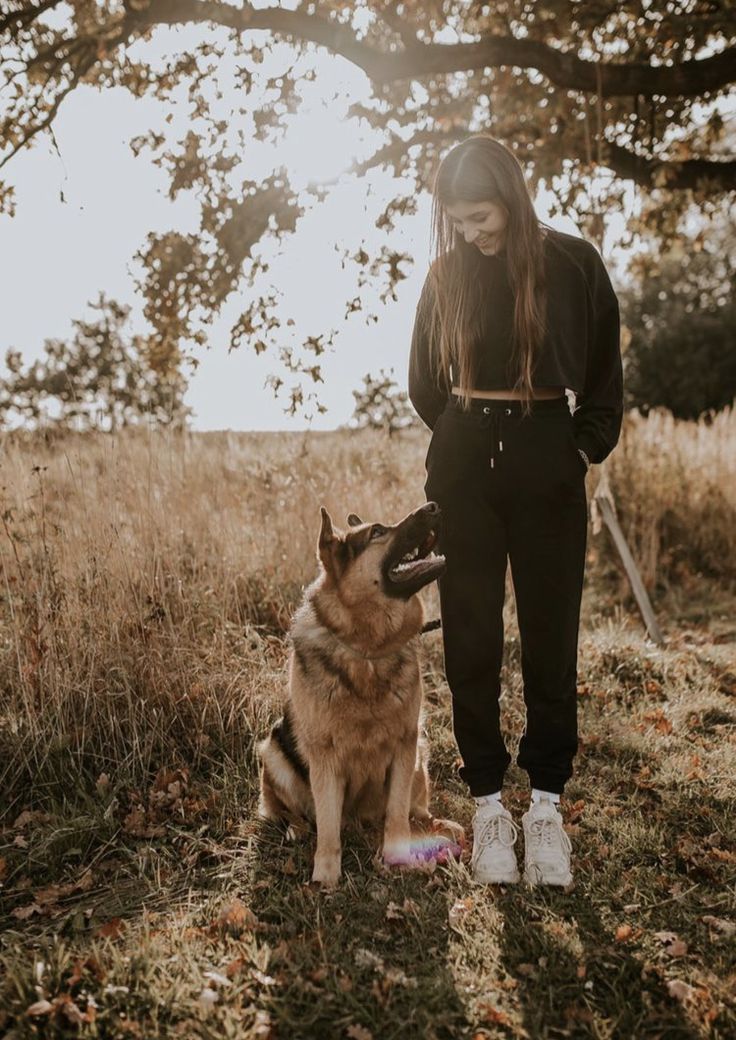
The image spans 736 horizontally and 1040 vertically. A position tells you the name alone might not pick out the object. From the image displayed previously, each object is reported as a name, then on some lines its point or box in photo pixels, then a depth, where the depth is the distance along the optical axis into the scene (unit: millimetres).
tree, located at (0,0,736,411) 6352
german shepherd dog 3256
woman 3018
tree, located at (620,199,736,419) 27172
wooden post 6949
